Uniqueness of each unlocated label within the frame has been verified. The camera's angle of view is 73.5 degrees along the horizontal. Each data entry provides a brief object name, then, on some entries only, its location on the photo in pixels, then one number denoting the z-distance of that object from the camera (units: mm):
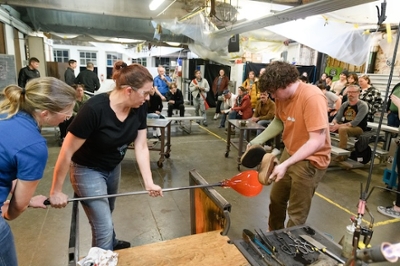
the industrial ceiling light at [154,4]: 5740
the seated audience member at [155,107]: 5683
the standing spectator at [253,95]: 6867
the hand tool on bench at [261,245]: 1264
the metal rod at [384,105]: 1221
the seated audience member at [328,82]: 7154
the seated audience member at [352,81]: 5550
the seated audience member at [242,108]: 6479
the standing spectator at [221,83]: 9805
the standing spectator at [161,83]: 7291
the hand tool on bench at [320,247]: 1277
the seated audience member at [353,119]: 4652
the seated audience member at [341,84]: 6633
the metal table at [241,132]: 4469
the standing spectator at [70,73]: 7368
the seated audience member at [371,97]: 5305
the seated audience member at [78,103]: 5113
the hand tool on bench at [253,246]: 1256
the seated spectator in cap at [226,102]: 7488
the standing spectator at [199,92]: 7988
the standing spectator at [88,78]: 7474
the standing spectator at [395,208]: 3057
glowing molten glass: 1880
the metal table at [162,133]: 4297
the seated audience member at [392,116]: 4871
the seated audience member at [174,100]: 7144
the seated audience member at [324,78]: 7421
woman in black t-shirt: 1485
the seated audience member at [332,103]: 5644
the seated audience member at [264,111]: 5621
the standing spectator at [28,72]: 6016
